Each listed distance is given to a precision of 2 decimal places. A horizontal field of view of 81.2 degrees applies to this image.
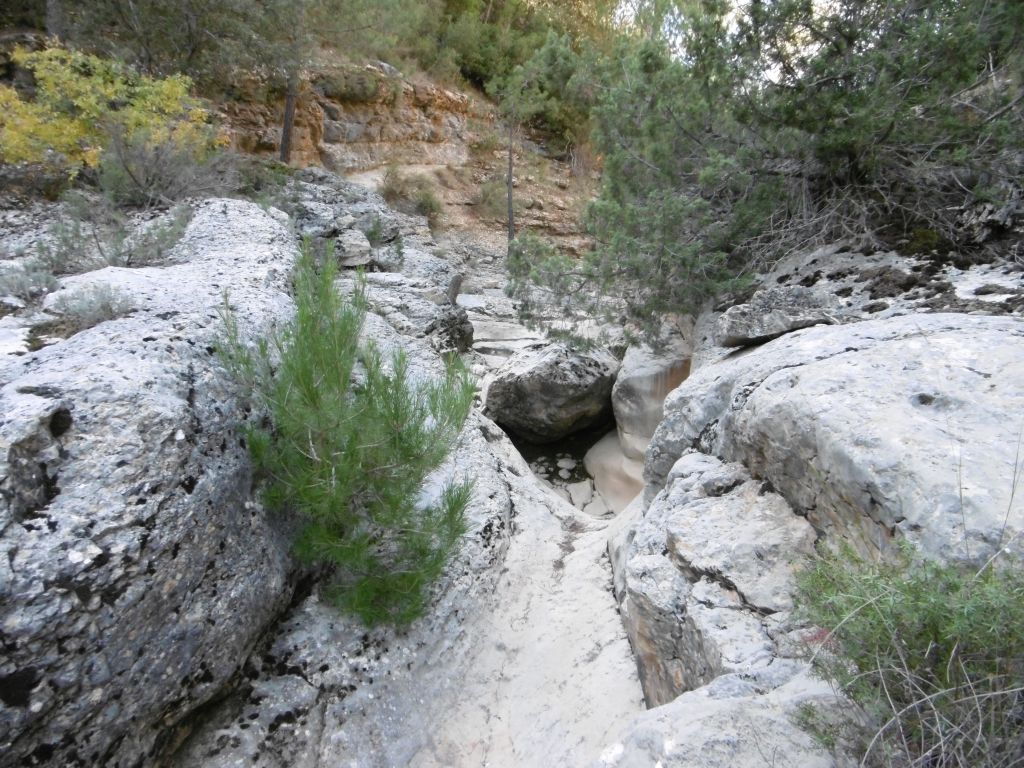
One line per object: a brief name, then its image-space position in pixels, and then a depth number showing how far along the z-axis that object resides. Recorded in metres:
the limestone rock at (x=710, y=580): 2.35
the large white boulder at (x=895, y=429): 1.84
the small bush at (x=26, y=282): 3.70
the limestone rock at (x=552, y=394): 6.50
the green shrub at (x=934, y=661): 1.22
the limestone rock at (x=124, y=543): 1.97
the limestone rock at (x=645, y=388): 5.73
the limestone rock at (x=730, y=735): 1.52
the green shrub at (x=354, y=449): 2.79
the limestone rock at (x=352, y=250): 8.02
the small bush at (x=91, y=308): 3.14
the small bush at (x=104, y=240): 4.71
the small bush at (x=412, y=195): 14.02
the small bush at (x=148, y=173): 6.46
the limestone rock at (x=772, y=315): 3.69
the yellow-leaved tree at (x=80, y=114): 6.26
